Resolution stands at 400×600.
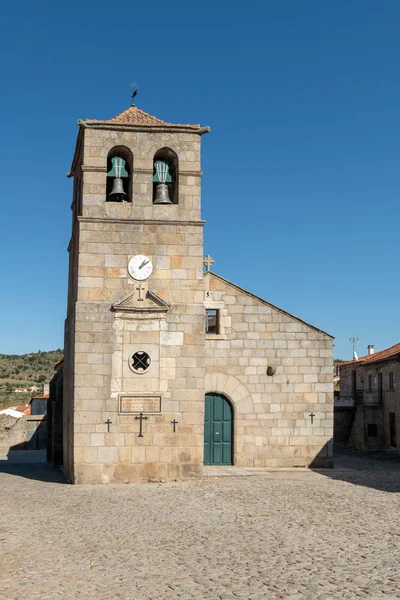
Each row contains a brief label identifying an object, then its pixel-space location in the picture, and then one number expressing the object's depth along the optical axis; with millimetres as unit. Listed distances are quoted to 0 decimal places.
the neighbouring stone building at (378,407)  25109
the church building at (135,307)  14258
